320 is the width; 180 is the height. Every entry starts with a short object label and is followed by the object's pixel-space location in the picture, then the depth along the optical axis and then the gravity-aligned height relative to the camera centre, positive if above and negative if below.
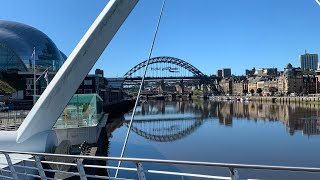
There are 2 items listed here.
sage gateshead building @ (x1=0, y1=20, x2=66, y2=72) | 56.55 +11.29
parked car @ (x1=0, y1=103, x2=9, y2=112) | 32.29 -1.90
